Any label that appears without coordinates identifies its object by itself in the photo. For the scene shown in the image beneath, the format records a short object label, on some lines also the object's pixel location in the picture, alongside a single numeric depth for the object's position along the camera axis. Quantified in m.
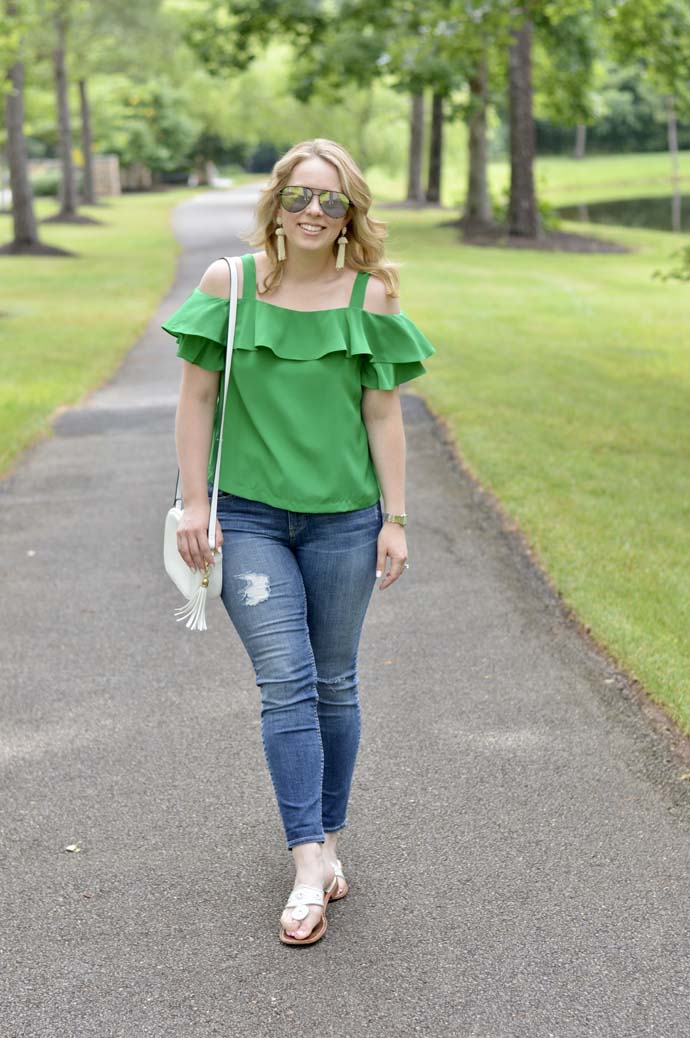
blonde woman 3.39
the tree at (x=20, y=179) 27.88
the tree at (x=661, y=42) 23.11
